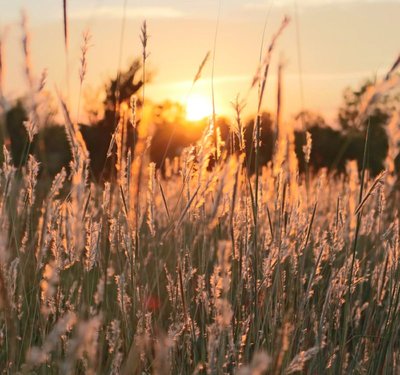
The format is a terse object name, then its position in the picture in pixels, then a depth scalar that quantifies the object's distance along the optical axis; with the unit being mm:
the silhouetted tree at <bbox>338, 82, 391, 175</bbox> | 24266
